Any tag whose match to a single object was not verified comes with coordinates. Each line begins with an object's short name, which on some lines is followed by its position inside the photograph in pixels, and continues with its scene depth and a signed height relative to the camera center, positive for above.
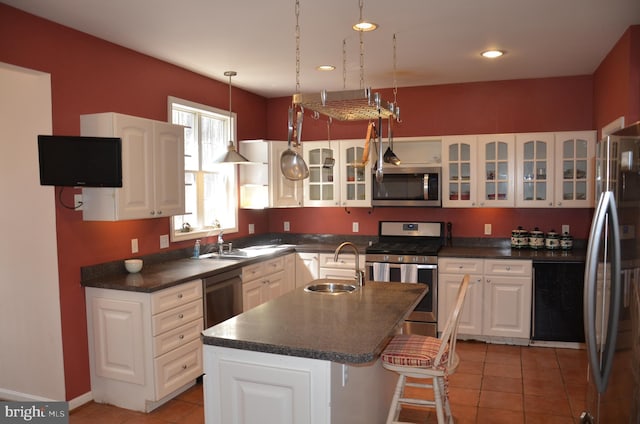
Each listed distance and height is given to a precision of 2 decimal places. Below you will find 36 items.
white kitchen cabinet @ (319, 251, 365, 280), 5.07 -0.75
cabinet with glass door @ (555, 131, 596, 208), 4.60 +0.20
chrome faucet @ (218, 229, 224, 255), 4.73 -0.47
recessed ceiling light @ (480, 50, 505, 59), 3.96 +1.13
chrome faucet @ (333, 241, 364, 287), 3.19 -0.55
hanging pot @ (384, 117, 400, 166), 2.89 +0.21
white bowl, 3.68 -0.52
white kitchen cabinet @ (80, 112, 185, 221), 3.30 +0.18
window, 4.52 +0.20
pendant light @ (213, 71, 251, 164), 4.33 +0.33
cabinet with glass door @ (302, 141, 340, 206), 5.34 +0.18
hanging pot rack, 2.21 +0.42
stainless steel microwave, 4.94 +0.05
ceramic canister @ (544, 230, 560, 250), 4.78 -0.49
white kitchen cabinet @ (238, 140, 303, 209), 5.25 +0.17
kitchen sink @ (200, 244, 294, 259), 4.53 -0.57
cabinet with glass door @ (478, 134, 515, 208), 4.77 +0.20
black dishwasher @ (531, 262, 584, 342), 4.38 -1.00
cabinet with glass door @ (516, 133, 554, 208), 4.68 +0.20
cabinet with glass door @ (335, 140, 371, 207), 5.25 +0.17
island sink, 3.18 -0.61
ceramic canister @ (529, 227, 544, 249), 4.86 -0.49
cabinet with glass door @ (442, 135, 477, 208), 4.87 +0.21
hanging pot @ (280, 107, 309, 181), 2.62 +0.16
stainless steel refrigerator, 2.00 -0.41
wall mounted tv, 3.05 +0.23
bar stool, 2.49 -0.87
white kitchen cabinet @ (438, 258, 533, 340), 4.53 -0.98
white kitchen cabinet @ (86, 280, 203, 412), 3.25 -1.01
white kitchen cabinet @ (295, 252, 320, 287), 5.19 -0.78
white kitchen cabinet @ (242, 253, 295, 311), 4.30 -0.81
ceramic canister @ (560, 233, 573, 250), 4.77 -0.51
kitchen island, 2.00 -0.72
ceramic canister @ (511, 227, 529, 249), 4.92 -0.48
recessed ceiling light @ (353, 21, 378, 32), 3.25 +1.13
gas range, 4.76 -0.54
